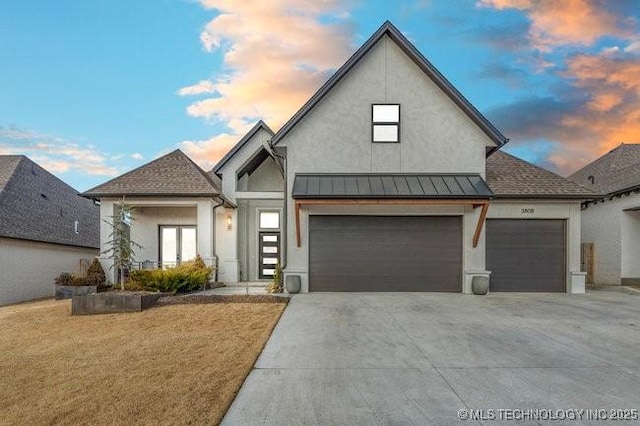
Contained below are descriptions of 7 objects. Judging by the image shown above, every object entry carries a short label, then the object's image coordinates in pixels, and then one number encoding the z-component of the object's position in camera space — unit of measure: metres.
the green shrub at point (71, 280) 13.54
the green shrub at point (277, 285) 13.02
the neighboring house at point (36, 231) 15.96
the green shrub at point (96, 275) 13.64
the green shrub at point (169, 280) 12.10
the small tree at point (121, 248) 11.34
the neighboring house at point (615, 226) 15.75
